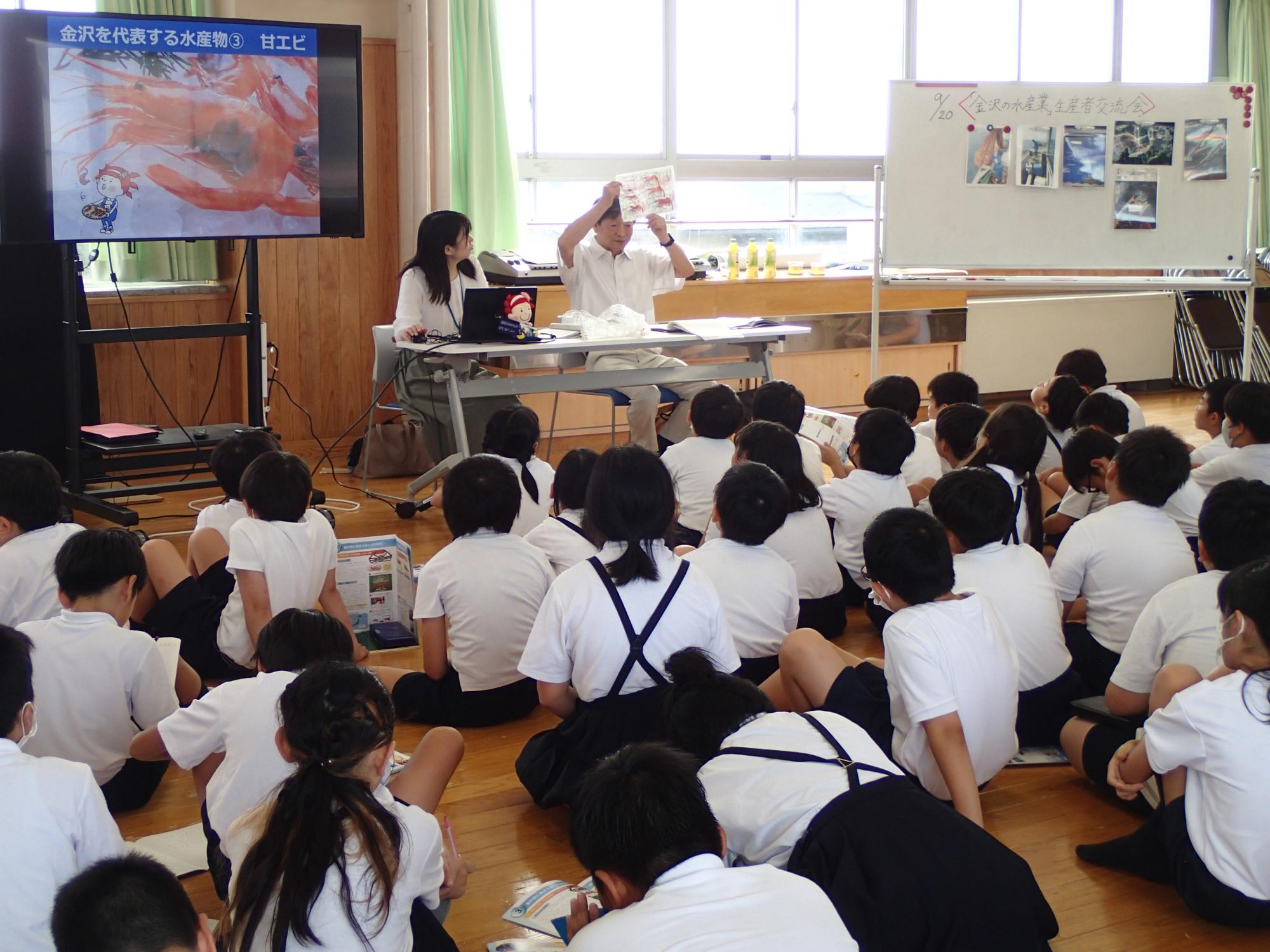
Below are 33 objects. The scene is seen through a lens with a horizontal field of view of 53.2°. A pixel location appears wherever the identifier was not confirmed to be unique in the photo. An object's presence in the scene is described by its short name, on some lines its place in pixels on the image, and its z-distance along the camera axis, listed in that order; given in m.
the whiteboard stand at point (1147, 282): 5.72
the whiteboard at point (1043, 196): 5.65
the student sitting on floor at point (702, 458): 3.96
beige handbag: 5.78
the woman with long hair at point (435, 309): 5.10
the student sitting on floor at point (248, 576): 3.06
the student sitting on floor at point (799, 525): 3.42
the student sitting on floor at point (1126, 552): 2.88
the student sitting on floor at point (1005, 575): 2.68
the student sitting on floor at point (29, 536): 2.81
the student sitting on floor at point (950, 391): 4.56
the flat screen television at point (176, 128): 4.33
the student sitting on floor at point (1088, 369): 4.78
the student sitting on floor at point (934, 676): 2.26
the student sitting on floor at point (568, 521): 3.17
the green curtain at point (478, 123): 6.27
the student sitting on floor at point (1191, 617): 2.38
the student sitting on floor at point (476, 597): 2.92
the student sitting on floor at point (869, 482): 3.60
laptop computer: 4.80
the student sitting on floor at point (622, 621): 2.46
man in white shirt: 5.42
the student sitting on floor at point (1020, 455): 3.44
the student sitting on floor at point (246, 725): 2.03
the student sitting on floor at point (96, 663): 2.39
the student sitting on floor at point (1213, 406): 4.30
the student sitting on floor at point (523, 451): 3.62
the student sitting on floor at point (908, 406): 4.19
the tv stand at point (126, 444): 4.53
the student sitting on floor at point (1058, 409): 4.41
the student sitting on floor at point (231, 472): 3.40
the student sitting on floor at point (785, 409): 4.19
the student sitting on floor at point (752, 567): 2.85
